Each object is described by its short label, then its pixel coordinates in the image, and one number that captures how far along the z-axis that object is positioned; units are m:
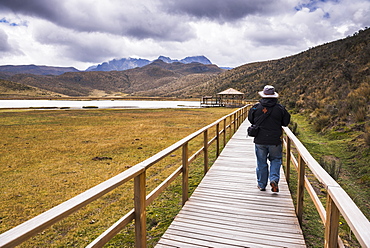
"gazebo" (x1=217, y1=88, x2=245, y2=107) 38.60
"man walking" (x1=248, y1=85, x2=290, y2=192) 4.28
